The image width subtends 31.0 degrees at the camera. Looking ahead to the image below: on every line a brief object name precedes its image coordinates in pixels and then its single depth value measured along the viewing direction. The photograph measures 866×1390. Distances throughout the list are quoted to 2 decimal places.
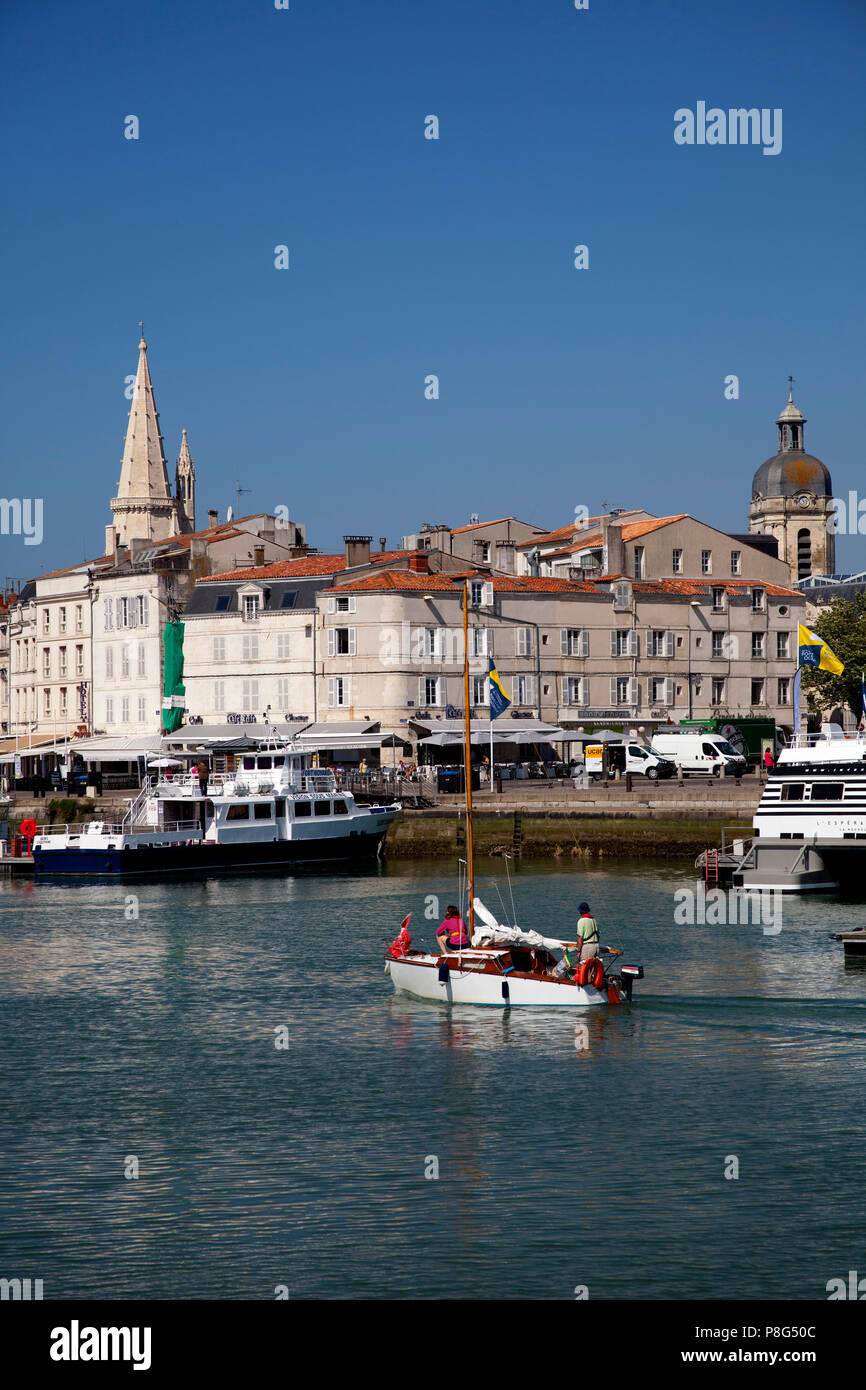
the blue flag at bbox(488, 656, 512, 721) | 64.75
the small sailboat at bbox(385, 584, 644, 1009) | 32.00
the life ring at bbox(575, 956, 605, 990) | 31.66
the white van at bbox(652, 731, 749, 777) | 71.44
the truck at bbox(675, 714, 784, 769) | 83.88
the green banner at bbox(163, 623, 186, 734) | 87.00
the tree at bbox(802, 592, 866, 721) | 89.56
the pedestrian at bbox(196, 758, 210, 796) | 73.44
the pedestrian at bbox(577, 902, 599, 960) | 31.70
